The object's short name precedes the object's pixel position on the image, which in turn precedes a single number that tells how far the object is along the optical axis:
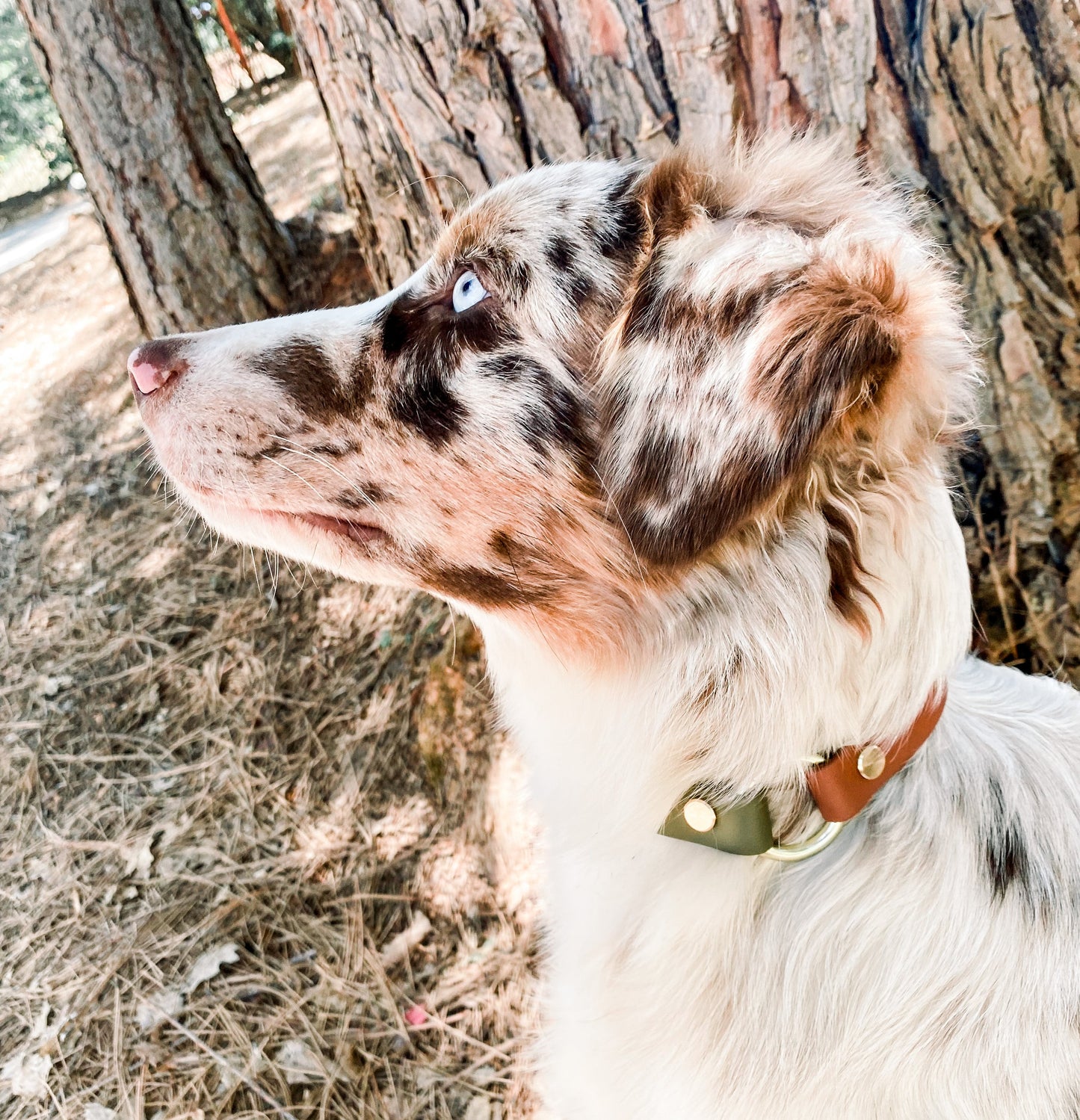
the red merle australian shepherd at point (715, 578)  0.32
